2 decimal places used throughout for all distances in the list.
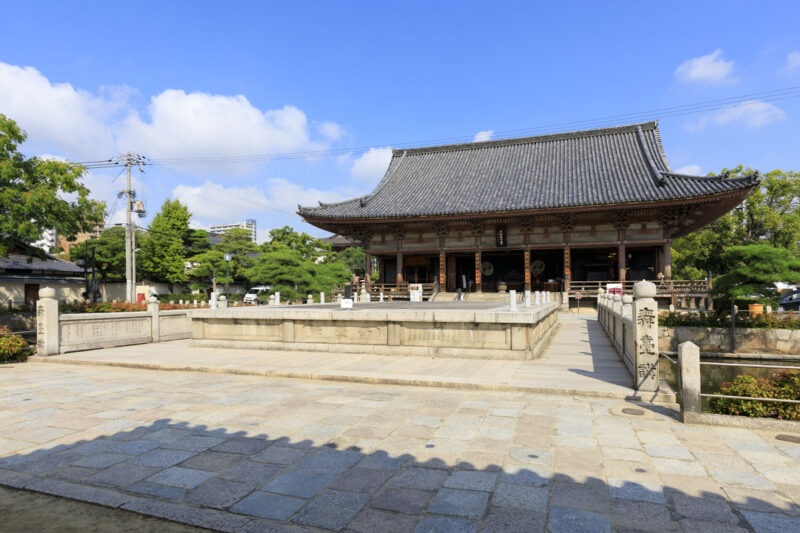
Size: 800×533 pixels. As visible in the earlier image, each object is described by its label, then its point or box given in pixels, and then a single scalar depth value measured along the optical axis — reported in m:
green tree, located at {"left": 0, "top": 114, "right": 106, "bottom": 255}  13.22
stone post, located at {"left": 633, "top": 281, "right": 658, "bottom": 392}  6.75
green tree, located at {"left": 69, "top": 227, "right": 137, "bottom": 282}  43.66
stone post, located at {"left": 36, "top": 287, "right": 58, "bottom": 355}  11.49
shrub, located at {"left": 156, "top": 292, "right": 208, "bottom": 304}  41.09
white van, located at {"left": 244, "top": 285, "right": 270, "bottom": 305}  26.93
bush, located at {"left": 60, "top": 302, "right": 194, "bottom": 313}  17.98
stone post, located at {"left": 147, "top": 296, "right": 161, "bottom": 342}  14.48
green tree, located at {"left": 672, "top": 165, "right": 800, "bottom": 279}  30.64
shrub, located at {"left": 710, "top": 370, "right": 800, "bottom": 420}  5.50
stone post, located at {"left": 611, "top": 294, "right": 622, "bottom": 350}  10.50
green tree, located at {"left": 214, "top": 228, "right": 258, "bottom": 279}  44.06
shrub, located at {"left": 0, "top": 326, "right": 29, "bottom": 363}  10.88
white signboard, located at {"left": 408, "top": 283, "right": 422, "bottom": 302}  20.56
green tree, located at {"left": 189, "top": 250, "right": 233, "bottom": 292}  41.53
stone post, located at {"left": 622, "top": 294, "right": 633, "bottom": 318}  8.95
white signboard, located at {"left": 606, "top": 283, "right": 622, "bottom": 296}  21.47
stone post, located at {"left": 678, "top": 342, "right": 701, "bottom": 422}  5.51
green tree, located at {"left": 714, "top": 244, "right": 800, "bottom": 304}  11.77
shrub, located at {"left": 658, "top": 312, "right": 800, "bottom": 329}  15.53
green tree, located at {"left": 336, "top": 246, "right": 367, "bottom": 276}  58.28
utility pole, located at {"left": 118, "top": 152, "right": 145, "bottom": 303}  28.02
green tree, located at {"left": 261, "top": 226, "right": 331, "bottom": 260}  43.41
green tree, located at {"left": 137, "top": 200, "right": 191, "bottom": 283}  44.06
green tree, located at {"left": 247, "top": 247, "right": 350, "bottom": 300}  23.36
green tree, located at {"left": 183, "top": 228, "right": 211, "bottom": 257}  48.22
